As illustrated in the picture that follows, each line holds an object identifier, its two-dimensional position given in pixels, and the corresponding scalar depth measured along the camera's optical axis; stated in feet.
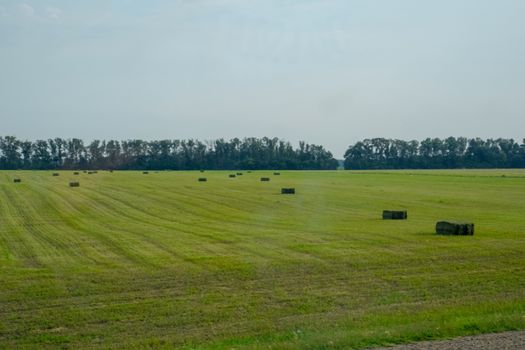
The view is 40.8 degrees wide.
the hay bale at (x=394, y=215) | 106.32
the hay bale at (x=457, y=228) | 84.58
